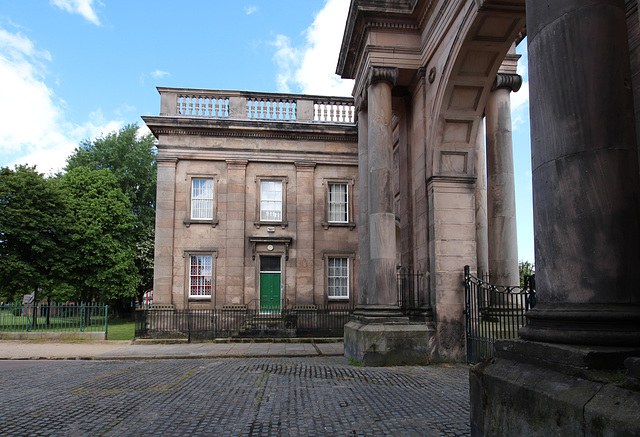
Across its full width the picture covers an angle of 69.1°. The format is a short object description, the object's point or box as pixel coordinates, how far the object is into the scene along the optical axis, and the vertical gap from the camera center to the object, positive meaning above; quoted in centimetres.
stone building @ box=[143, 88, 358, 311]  2205 +364
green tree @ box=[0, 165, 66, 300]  2234 +212
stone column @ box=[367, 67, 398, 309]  1142 +206
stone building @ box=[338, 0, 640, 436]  309 +23
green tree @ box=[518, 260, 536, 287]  3847 +50
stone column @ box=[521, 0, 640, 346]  331 +65
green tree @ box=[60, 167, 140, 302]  2550 +217
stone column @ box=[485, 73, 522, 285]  1320 +249
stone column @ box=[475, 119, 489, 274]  1459 +168
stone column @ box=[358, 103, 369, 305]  1260 +201
